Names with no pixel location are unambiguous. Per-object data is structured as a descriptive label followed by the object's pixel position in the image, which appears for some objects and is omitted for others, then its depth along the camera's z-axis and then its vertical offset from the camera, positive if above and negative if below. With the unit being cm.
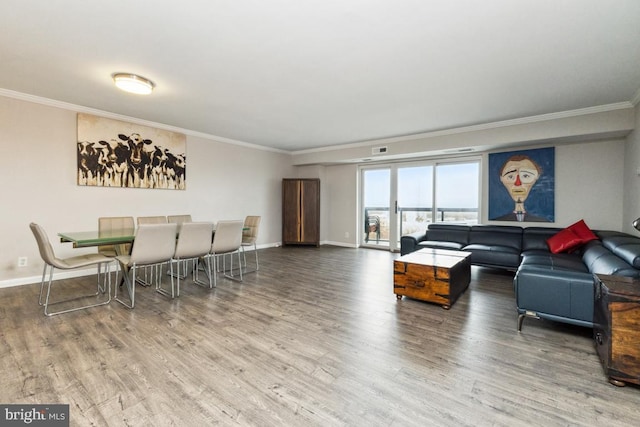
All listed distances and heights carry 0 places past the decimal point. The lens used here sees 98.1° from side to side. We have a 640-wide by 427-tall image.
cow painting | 420 +87
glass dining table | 280 -32
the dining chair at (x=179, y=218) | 451 -19
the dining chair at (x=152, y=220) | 419 -19
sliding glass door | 565 +22
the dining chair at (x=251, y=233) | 472 -44
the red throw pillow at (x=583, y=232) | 361 -32
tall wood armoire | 709 -2
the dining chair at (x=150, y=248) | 293 -45
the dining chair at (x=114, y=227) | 366 -28
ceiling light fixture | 298 +136
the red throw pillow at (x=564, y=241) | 371 -46
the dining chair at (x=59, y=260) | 274 -57
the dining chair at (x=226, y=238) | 369 -42
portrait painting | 468 +39
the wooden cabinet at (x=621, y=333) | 167 -77
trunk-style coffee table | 293 -79
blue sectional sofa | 223 -61
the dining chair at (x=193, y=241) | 332 -41
